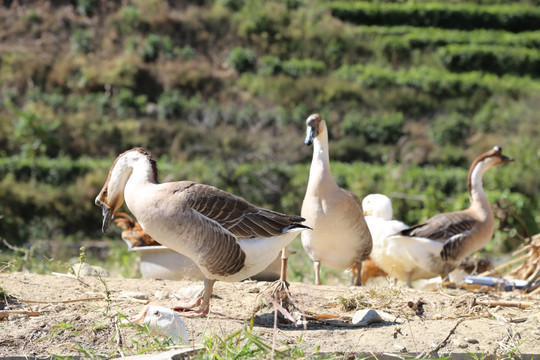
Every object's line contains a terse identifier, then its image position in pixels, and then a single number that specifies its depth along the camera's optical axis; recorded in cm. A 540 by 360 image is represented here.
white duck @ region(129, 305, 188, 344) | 756
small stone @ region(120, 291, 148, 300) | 968
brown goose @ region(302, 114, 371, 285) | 1205
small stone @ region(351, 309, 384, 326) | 898
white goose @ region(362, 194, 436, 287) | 1409
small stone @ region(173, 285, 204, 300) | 994
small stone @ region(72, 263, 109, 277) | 1216
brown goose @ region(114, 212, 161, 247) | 1309
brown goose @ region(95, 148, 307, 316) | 879
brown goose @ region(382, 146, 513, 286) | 1408
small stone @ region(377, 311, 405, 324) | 919
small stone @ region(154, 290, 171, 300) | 1002
